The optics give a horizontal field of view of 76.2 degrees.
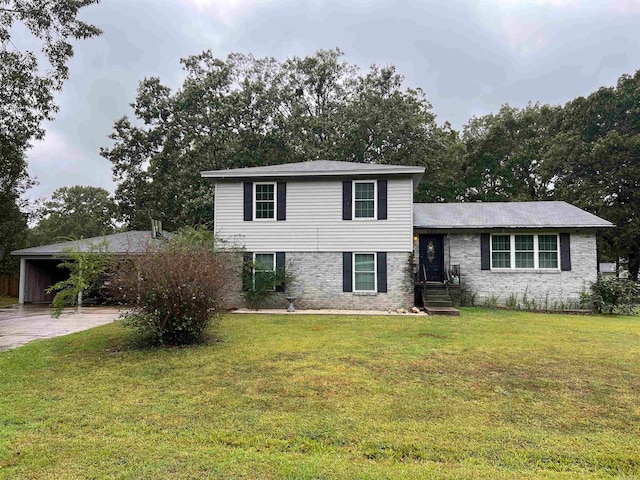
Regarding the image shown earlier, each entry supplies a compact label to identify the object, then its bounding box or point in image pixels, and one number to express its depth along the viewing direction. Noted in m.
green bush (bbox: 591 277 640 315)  13.60
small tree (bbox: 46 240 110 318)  7.79
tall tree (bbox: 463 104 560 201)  26.06
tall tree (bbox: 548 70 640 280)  21.55
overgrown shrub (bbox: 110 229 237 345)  7.32
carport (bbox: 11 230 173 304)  16.98
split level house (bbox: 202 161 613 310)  14.01
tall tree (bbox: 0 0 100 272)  13.34
